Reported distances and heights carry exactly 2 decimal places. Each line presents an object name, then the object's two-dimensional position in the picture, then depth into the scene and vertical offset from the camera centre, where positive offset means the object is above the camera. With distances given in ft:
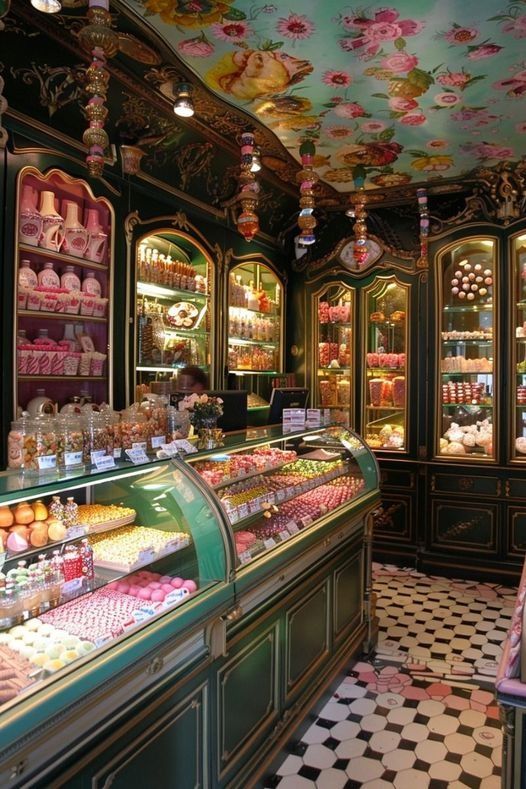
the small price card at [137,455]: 7.84 -0.73
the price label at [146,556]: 7.62 -2.02
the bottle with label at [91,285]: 12.86 +2.56
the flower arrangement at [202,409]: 10.25 -0.13
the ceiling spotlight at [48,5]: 7.45 +5.05
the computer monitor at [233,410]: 11.93 -0.17
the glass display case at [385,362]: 20.86 +1.44
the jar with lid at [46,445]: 7.09 -0.55
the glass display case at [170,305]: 14.74 +2.67
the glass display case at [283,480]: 9.83 -1.60
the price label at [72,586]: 6.68 -2.13
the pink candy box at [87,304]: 12.69 +2.12
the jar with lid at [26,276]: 11.24 +2.41
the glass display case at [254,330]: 18.84 +2.46
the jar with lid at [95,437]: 7.77 -0.49
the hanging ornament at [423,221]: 19.33 +6.06
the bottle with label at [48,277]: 11.81 +2.52
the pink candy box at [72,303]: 12.31 +2.09
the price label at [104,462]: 7.25 -0.77
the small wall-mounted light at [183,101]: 11.08 +5.73
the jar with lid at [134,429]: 8.66 -0.41
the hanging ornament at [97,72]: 7.41 +4.47
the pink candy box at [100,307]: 13.01 +2.09
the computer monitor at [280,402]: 13.84 +0.00
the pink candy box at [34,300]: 11.42 +1.99
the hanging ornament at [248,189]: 11.97 +4.39
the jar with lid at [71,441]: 7.37 -0.52
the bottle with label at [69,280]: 12.33 +2.57
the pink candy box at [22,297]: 11.19 +1.99
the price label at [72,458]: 7.34 -0.72
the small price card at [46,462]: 7.05 -0.73
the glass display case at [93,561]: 5.97 -1.99
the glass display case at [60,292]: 11.39 +2.26
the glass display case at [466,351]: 19.57 +1.76
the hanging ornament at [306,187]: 13.13 +4.95
